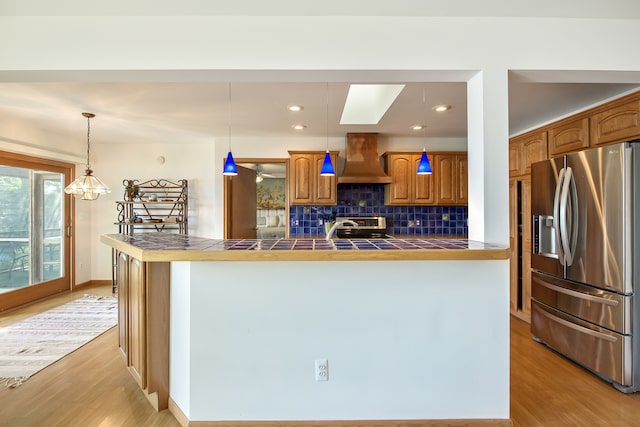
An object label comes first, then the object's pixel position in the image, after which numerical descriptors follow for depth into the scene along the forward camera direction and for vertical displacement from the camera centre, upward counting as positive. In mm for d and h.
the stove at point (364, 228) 4116 -209
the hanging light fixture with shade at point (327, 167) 2932 +468
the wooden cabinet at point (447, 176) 4191 +523
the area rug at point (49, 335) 2367 -1192
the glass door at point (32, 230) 3680 -206
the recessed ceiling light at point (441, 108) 3039 +1103
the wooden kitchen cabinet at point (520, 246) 3333 -389
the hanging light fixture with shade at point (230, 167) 2873 +464
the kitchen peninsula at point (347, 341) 1673 -727
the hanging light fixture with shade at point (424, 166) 3070 +493
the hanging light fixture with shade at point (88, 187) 3520 +338
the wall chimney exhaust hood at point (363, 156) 4066 +802
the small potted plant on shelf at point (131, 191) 4426 +359
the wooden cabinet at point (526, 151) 3199 +704
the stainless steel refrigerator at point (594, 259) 2059 -361
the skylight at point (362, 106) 3548 +1321
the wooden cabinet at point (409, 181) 4180 +455
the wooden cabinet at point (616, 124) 2283 +725
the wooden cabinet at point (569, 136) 2709 +739
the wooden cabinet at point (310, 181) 4109 +457
